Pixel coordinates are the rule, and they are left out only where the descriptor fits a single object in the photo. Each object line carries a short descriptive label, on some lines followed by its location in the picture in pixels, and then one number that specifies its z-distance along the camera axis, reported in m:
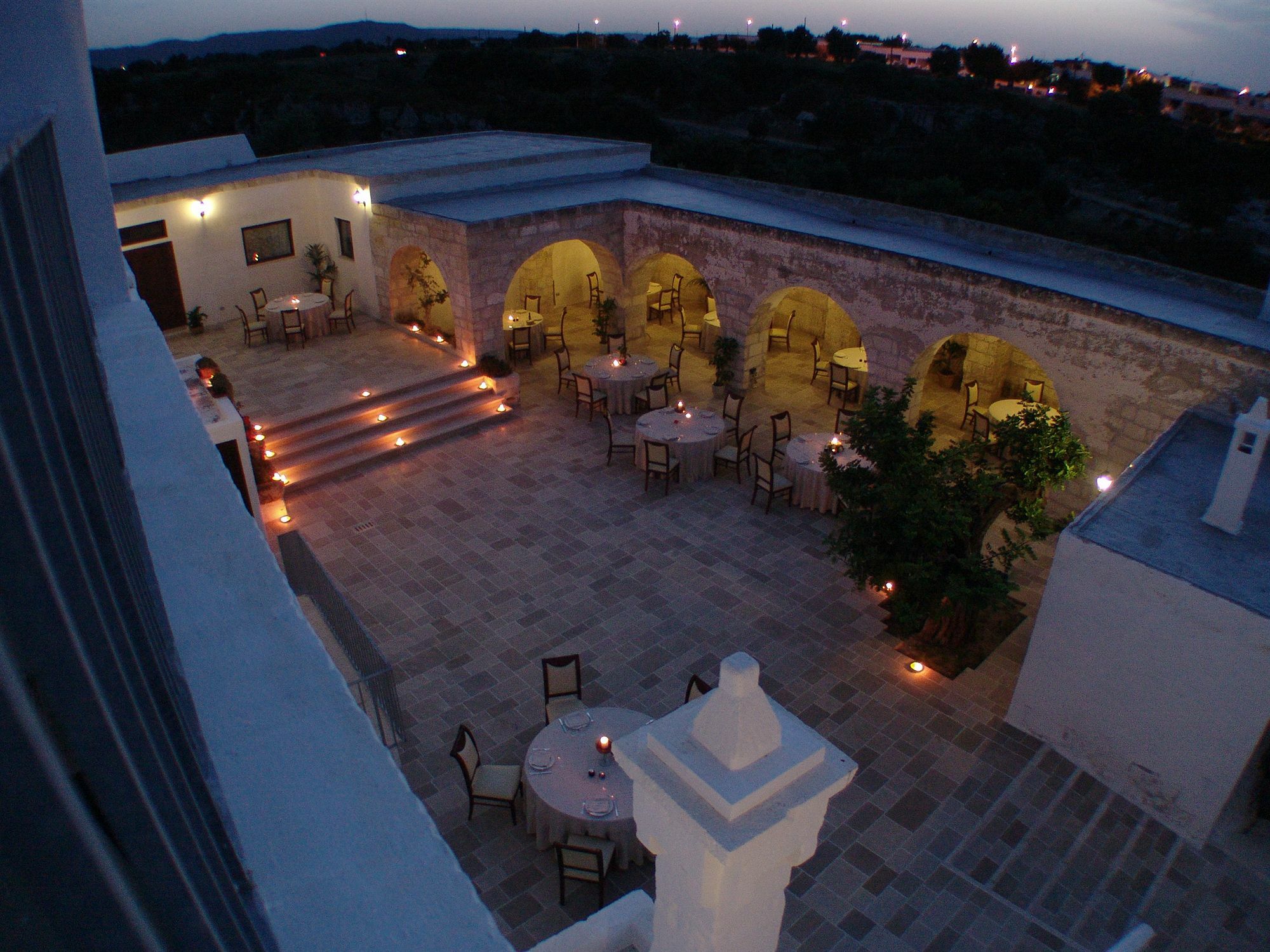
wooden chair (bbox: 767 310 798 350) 17.22
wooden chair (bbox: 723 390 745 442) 13.70
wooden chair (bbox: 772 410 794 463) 12.80
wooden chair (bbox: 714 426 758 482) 12.54
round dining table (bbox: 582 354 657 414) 14.30
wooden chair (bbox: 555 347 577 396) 15.06
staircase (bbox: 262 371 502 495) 12.62
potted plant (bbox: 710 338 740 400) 15.24
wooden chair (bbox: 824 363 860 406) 14.68
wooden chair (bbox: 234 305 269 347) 15.38
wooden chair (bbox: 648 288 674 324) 18.77
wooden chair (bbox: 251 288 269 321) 16.31
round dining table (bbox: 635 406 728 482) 12.45
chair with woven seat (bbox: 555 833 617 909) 6.53
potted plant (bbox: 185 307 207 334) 15.90
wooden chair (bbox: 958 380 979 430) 14.23
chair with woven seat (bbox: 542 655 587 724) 8.09
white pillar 2.39
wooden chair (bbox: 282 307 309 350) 15.33
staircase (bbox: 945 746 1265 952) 6.84
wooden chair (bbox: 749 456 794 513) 11.71
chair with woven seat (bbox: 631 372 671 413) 14.06
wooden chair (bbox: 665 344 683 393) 15.45
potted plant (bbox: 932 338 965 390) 15.82
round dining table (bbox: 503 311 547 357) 16.45
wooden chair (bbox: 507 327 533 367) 16.28
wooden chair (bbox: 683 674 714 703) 7.83
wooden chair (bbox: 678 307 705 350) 17.30
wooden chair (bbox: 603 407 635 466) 12.94
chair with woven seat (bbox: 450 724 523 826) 7.27
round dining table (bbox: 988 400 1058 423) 12.74
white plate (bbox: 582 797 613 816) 6.85
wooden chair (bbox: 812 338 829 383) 15.79
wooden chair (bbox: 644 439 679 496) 12.01
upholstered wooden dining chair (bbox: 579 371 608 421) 13.98
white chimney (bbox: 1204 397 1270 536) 7.24
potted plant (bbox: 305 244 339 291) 17.05
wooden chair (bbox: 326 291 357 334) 16.02
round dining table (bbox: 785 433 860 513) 11.78
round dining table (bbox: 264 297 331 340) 15.48
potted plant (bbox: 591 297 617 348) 16.52
